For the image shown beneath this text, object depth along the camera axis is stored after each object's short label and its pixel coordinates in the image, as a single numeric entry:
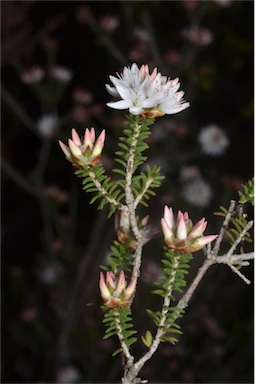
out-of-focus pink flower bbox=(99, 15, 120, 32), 0.94
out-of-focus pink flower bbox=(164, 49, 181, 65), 0.92
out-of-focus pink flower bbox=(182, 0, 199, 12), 0.91
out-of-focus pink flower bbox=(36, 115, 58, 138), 0.92
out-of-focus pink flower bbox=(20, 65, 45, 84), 0.90
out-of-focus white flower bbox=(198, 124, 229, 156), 0.92
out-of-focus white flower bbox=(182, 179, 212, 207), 0.94
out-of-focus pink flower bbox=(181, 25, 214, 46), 0.89
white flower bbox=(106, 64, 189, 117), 0.28
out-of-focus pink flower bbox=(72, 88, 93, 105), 0.92
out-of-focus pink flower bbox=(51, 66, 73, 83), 0.91
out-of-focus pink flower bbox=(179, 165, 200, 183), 0.96
